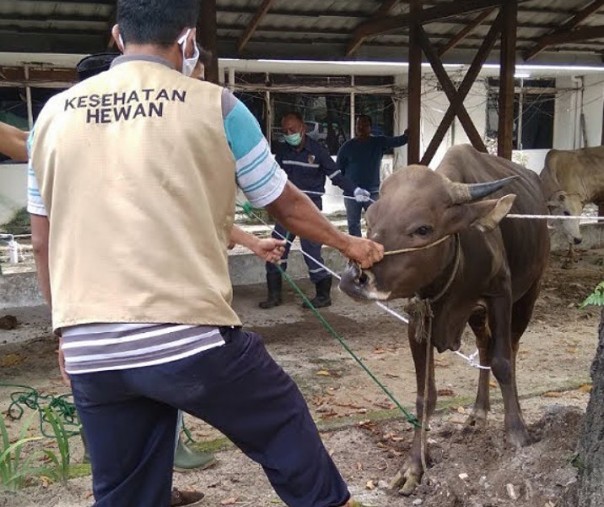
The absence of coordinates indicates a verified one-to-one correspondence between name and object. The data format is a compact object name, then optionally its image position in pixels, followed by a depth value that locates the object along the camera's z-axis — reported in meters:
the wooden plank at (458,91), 7.75
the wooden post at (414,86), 7.99
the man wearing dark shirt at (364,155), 9.16
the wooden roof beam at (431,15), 7.54
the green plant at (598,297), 2.52
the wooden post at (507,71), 7.22
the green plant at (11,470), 3.22
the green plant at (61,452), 3.34
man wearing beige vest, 1.80
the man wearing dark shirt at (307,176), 7.46
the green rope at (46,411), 3.72
